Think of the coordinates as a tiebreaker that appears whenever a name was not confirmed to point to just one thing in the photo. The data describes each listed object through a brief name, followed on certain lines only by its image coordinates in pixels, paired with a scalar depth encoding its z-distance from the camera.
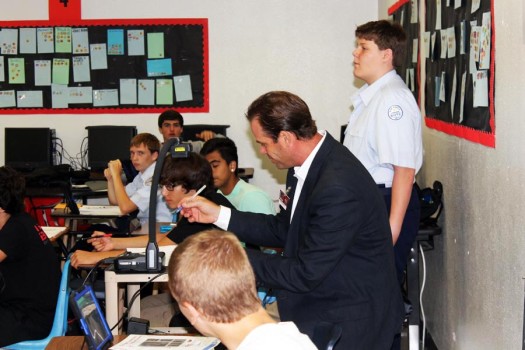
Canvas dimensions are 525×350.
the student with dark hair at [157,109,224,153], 7.17
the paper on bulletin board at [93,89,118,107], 8.34
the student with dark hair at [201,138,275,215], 4.45
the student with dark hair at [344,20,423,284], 3.57
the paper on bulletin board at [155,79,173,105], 8.31
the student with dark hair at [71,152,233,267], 4.10
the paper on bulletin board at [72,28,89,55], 8.30
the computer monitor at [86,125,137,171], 8.23
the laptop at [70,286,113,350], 2.49
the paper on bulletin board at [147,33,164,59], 8.27
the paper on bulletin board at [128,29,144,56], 8.27
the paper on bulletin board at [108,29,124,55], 8.29
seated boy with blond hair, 1.86
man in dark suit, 2.49
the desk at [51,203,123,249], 5.90
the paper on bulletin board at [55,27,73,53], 8.30
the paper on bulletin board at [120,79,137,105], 8.33
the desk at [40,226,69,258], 5.04
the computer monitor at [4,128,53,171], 8.26
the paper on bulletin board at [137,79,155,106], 8.33
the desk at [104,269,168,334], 3.61
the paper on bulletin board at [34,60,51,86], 8.36
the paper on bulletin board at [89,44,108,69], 8.31
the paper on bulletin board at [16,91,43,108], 8.38
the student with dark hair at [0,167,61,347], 3.85
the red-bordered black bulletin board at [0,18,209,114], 8.29
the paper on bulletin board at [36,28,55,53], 8.31
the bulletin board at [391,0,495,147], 3.25
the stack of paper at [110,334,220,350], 2.59
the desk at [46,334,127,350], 2.74
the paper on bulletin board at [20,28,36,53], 8.33
